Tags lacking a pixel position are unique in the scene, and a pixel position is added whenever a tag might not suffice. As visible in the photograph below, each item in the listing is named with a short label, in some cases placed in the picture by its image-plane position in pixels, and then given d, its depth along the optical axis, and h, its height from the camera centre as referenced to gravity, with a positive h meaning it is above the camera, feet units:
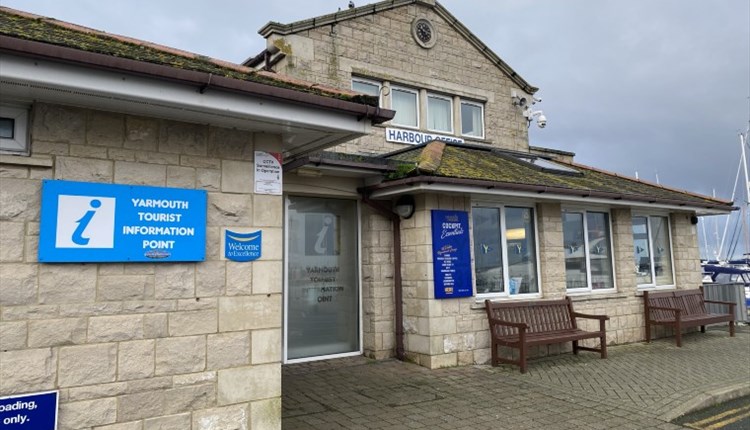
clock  37.93 +17.27
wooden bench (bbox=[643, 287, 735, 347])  34.01 -3.64
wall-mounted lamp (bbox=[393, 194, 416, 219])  27.07 +3.10
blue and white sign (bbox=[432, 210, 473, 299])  26.32 +0.49
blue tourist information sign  12.20 +1.19
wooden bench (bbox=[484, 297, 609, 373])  25.82 -3.48
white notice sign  15.28 +2.83
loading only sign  11.28 -3.09
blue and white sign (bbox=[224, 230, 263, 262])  14.57 +0.65
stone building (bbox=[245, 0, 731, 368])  26.61 +3.08
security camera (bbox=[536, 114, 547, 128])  43.70 +11.95
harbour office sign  35.17 +9.00
